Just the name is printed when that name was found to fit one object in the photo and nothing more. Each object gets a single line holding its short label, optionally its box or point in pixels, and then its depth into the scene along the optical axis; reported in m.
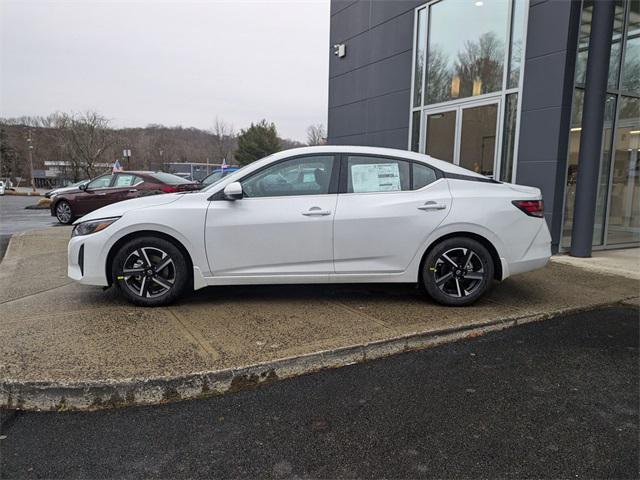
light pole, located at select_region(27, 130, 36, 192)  61.36
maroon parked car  12.75
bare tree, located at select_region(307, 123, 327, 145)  72.50
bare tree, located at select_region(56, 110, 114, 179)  45.26
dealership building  7.12
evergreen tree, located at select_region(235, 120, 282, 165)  65.56
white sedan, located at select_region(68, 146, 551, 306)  4.32
